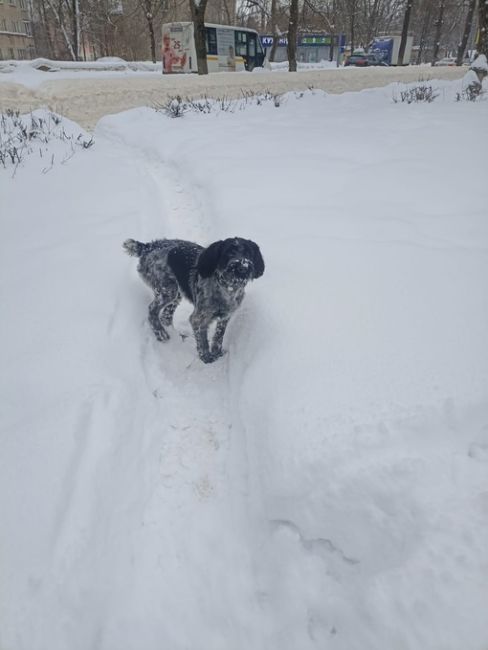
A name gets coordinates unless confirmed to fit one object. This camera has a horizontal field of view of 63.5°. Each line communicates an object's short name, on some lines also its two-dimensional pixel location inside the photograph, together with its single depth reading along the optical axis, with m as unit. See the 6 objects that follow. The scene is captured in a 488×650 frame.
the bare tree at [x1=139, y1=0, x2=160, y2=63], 25.12
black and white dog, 2.86
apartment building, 45.25
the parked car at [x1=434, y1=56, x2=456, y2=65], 41.31
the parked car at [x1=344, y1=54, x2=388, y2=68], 32.59
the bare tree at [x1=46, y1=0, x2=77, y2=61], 27.03
